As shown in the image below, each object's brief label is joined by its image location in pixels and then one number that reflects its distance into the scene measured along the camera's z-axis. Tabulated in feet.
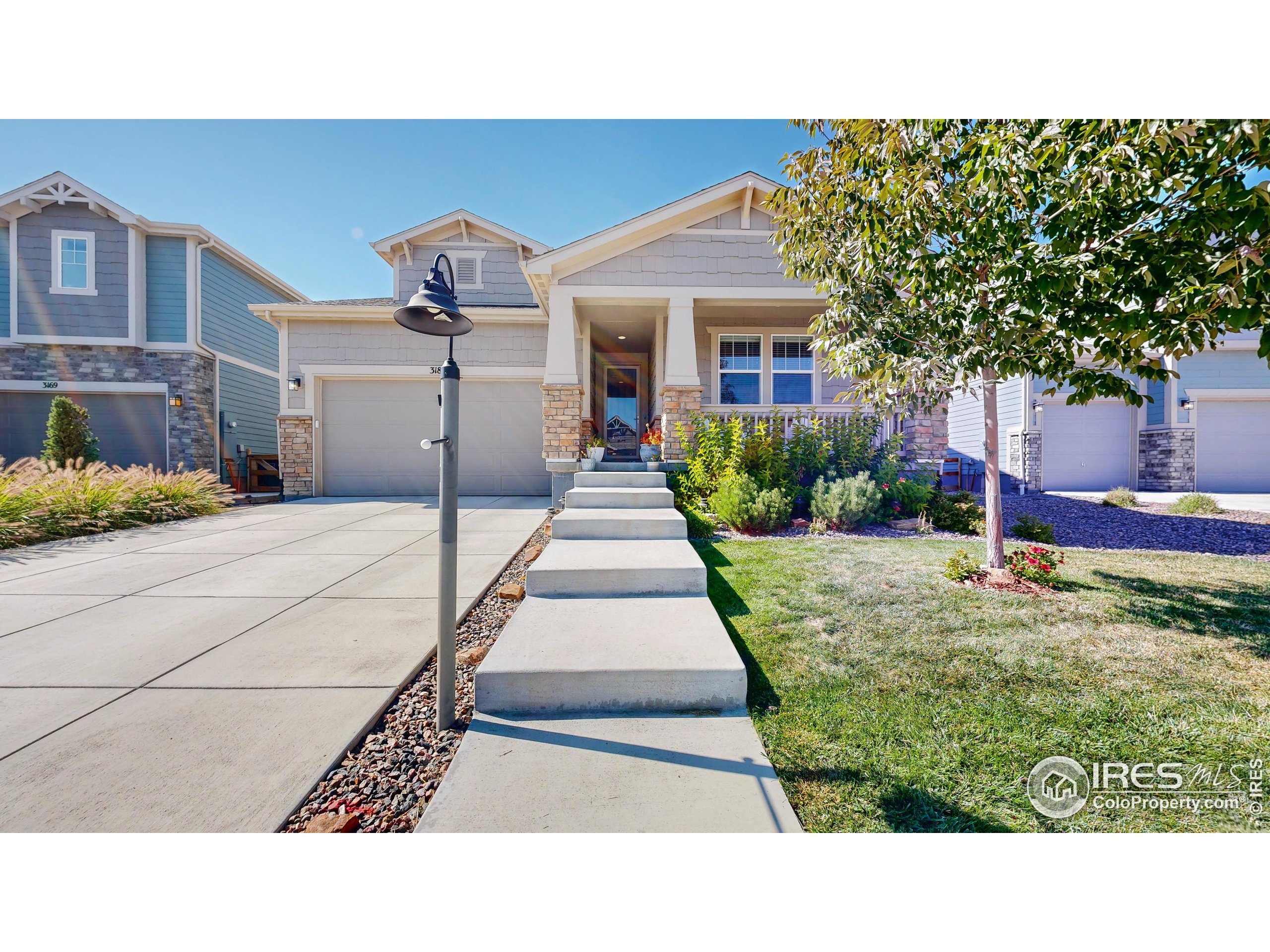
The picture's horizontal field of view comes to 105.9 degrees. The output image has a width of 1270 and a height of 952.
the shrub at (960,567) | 12.46
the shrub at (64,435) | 28.96
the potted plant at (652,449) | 23.09
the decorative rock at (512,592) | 11.52
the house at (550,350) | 23.63
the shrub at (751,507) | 17.89
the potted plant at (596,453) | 22.17
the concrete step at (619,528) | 14.33
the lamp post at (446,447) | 6.74
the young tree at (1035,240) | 7.18
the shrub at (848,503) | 18.76
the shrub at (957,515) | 18.71
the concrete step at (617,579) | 10.69
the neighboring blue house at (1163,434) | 35.09
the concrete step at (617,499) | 17.21
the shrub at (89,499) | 18.40
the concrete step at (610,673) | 7.16
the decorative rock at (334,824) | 4.93
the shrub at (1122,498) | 27.09
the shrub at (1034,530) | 17.25
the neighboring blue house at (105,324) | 32.65
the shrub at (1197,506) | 24.50
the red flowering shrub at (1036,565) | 11.95
